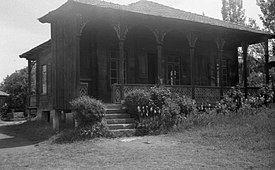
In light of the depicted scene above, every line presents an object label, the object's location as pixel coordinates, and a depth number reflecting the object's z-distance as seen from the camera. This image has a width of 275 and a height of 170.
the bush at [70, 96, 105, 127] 12.65
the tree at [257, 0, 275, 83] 34.31
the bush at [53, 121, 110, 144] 12.21
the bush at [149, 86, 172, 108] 14.30
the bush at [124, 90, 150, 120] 14.08
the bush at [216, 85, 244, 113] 16.57
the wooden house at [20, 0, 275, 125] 15.33
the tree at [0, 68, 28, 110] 40.09
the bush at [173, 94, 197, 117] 14.71
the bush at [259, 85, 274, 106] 18.60
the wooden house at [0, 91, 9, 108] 39.74
